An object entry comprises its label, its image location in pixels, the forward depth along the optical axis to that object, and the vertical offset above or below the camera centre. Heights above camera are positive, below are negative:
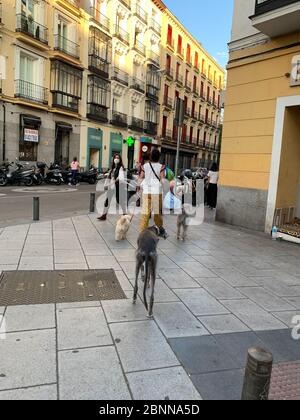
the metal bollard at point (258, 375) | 1.92 -1.10
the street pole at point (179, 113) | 8.09 +1.36
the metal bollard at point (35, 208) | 8.42 -1.09
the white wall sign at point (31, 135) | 21.27 +1.69
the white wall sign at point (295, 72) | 7.66 +2.35
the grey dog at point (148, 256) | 3.71 -0.92
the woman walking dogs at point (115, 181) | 8.72 -0.34
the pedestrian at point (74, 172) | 20.34 -0.40
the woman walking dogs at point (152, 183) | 6.21 -0.23
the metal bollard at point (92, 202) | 10.20 -1.04
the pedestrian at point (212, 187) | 12.59 -0.50
